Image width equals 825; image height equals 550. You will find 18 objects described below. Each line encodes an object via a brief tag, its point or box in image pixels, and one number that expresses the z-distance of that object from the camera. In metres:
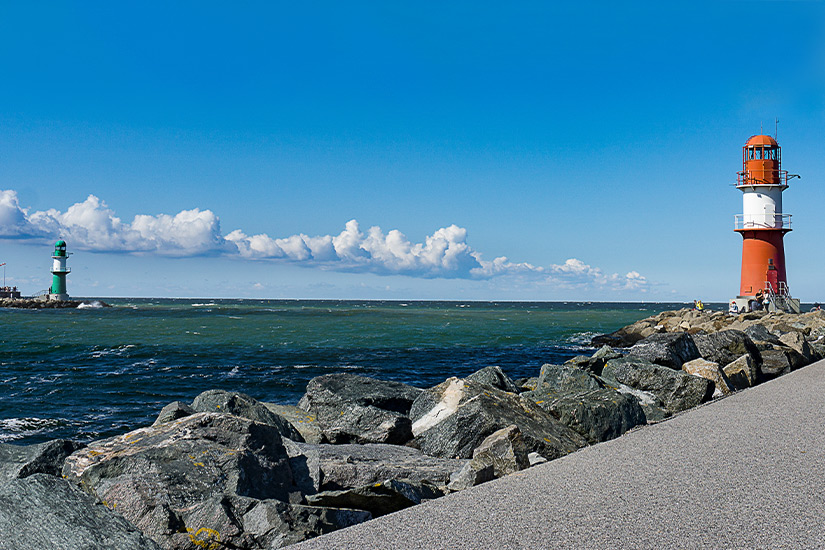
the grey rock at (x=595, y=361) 15.49
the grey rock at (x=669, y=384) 11.35
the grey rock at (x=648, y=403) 10.63
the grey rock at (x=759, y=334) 18.90
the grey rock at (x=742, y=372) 13.24
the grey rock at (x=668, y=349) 14.08
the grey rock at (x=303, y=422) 10.21
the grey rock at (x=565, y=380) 11.80
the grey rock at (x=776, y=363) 15.45
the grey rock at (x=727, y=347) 16.00
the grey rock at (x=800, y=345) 17.31
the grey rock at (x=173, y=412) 8.75
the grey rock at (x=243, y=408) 9.48
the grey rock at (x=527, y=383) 15.17
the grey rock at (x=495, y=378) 12.56
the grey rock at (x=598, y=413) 9.02
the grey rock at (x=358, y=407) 9.64
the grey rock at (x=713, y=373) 12.33
